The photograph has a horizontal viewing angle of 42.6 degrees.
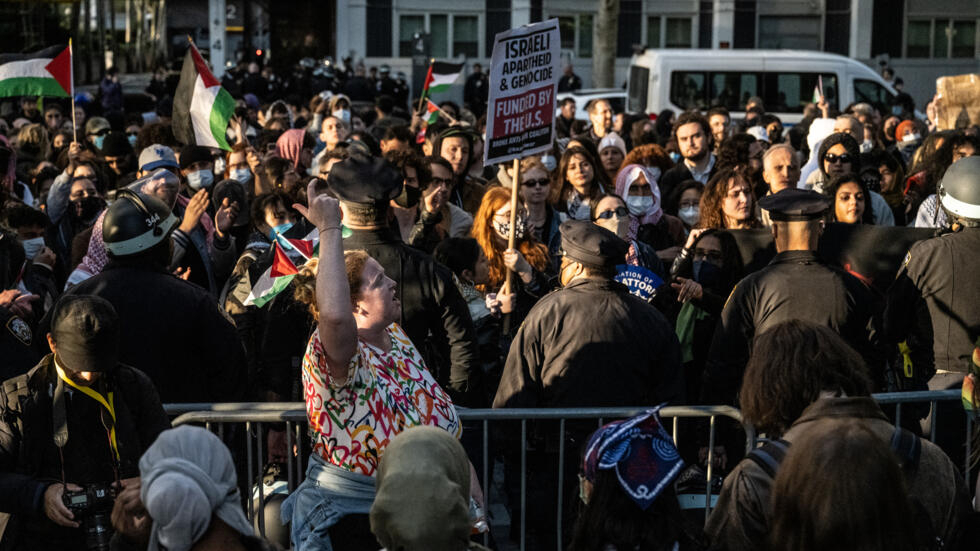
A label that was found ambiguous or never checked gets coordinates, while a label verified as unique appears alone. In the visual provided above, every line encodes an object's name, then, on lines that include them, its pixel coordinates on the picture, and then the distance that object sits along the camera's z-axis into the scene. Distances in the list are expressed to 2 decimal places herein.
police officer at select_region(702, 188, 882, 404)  5.32
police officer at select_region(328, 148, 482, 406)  5.14
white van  24.48
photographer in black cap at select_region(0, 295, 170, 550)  4.02
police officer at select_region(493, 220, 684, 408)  5.02
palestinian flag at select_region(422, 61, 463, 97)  15.68
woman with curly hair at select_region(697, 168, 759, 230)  7.08
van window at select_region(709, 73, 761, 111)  24.89
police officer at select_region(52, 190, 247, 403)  4.96
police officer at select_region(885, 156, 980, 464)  5.71
